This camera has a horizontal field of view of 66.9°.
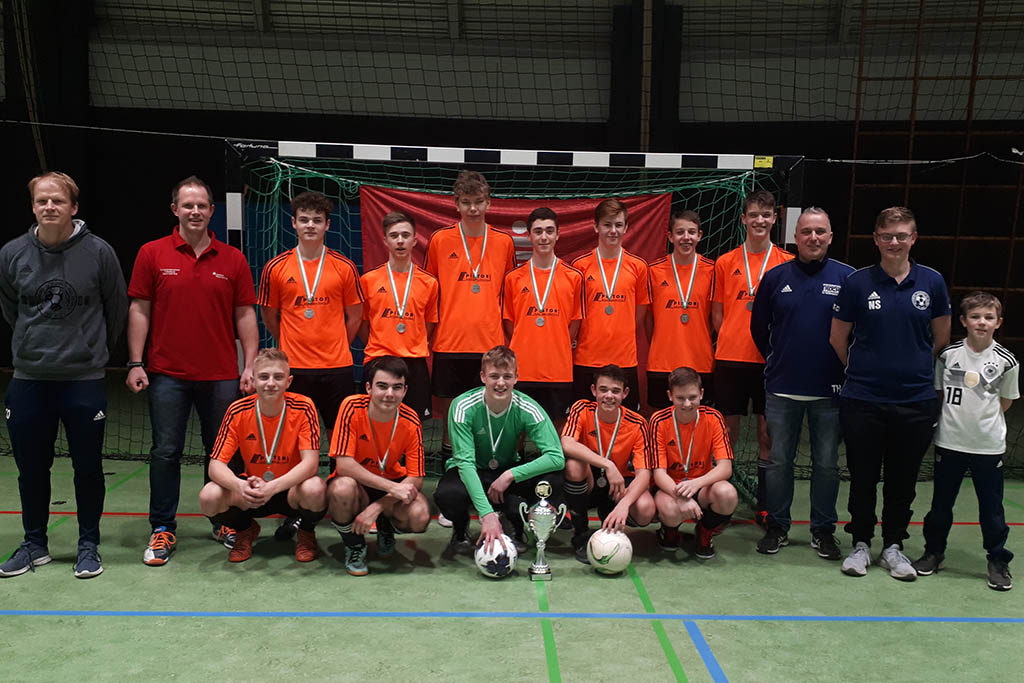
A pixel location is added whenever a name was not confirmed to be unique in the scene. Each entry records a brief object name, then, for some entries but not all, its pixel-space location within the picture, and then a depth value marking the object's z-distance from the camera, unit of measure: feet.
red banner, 18.97
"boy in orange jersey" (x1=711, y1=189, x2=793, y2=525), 13.92
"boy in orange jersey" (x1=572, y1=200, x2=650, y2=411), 14.33
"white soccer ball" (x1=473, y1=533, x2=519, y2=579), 11.35
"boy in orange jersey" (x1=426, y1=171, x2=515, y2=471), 14.38
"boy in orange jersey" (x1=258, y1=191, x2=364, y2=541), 13.35
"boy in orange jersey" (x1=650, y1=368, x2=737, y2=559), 12.25
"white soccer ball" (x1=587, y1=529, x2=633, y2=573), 11.53
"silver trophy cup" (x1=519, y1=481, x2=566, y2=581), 11.55
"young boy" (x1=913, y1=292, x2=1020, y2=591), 11.37
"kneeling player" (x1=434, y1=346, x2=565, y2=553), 12.00
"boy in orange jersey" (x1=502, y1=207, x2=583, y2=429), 14.14
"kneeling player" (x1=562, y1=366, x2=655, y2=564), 12.31
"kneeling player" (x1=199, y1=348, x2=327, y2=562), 11.62
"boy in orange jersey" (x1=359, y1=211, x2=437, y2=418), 13.89
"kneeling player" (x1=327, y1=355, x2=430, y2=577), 11.69
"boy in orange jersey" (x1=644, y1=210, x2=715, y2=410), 14.51
